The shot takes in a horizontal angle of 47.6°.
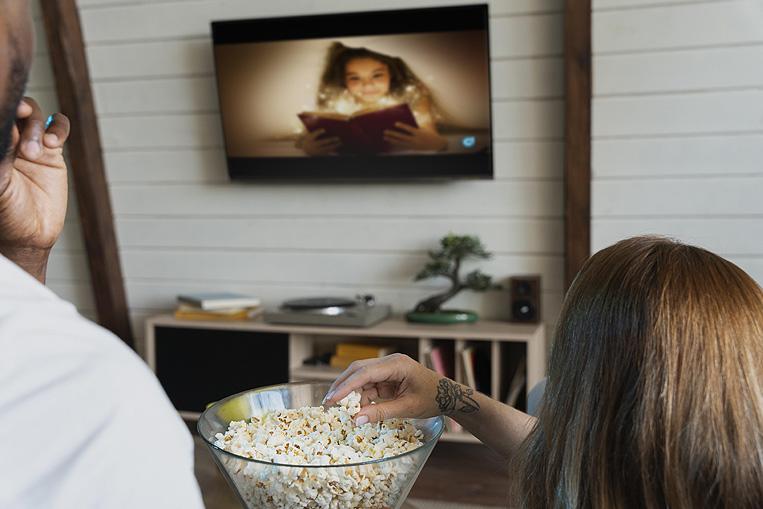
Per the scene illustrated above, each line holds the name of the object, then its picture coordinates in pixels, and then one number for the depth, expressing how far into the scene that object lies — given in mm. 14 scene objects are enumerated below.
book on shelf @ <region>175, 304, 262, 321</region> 3900
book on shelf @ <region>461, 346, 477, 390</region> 3514
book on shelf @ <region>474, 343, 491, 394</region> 3619
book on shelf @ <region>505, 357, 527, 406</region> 3504
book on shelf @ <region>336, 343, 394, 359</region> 3721
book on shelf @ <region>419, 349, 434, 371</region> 3557
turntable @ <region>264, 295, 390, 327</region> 3617
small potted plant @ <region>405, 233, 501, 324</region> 3590
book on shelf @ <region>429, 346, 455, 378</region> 3578
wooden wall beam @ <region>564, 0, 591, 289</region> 3251
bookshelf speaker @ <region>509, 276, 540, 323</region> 3561
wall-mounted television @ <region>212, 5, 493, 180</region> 3496
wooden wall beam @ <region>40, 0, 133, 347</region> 3941
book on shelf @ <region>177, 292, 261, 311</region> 3889
